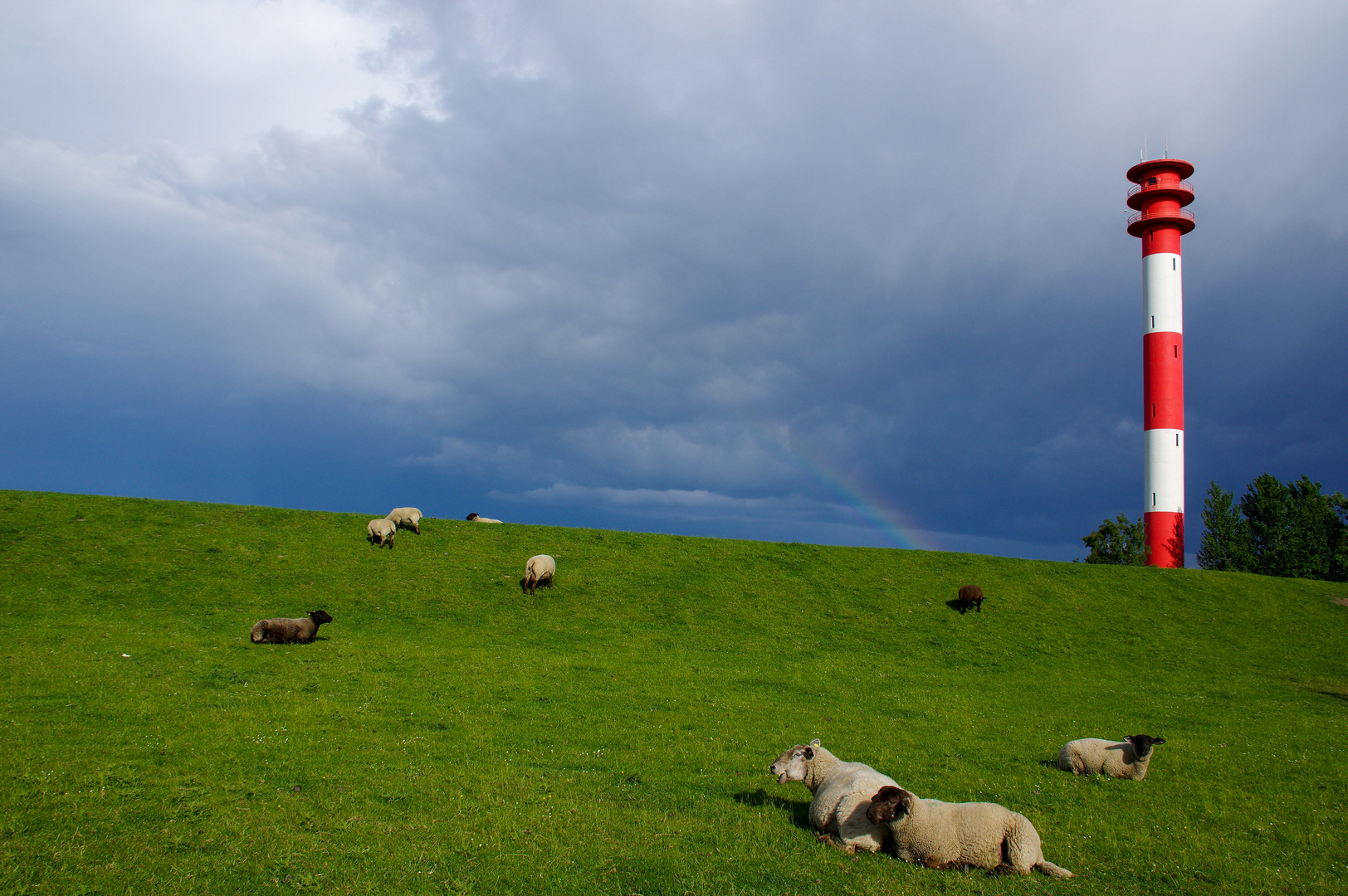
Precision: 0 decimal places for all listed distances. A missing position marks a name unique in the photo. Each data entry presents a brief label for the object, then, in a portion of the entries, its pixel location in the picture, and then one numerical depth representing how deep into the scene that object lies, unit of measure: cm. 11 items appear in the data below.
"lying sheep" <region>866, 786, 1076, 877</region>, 895
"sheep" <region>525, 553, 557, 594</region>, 3259
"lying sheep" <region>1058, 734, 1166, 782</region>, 1391
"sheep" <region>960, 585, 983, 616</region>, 3506
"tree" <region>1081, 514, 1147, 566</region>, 7288
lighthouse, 5256
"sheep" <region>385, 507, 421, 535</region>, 3827
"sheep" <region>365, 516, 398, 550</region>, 3559
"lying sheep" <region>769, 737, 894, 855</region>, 941
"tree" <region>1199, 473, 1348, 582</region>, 6238
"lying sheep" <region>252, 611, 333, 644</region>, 2262
